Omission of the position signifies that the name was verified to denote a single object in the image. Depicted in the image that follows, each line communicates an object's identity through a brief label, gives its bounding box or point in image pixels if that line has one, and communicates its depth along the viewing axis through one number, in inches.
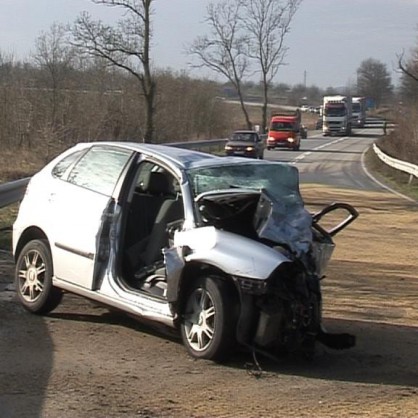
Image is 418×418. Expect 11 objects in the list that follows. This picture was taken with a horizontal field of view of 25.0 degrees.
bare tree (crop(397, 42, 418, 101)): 1783.1
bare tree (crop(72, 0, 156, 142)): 1313.9
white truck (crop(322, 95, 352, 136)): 2972.4
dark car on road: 1612.9
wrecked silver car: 269.7
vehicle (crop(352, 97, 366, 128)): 3627.0
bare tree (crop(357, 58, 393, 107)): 5595.5
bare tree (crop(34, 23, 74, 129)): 1796.3
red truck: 2192.4
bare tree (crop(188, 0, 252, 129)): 2842.0
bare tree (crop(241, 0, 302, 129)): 2928.2
